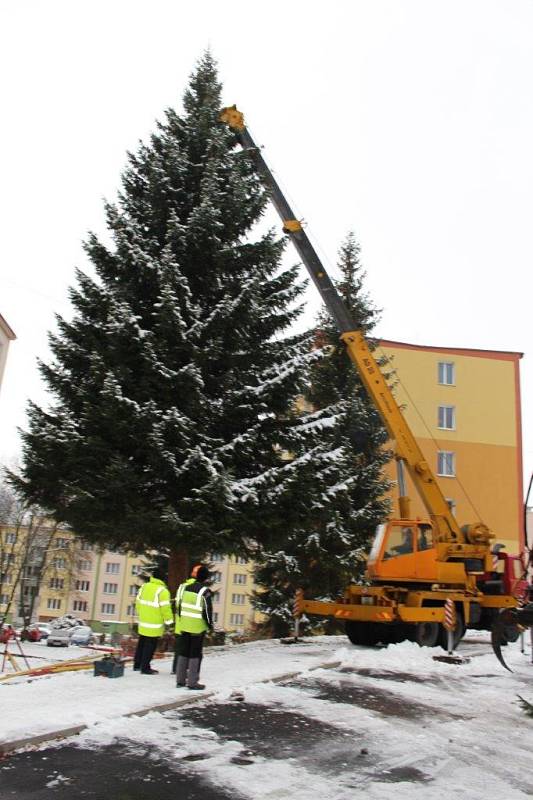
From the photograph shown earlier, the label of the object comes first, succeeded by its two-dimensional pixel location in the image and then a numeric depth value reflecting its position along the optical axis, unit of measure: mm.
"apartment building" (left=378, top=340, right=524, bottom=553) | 32281
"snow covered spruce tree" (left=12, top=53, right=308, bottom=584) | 12047
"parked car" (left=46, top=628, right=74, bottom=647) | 34594
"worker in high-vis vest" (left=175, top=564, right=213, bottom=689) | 8562
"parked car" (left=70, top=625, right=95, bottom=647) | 40581
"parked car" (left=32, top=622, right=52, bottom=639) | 45856
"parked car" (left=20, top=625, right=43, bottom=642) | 32500
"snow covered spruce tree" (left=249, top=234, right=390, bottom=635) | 13094
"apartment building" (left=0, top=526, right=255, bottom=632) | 80188
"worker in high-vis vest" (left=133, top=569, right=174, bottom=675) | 9484
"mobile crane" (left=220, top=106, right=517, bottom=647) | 14820
